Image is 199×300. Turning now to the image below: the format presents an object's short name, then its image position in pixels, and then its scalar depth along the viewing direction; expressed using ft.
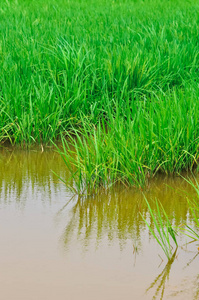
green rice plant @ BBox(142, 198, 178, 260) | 15.03
